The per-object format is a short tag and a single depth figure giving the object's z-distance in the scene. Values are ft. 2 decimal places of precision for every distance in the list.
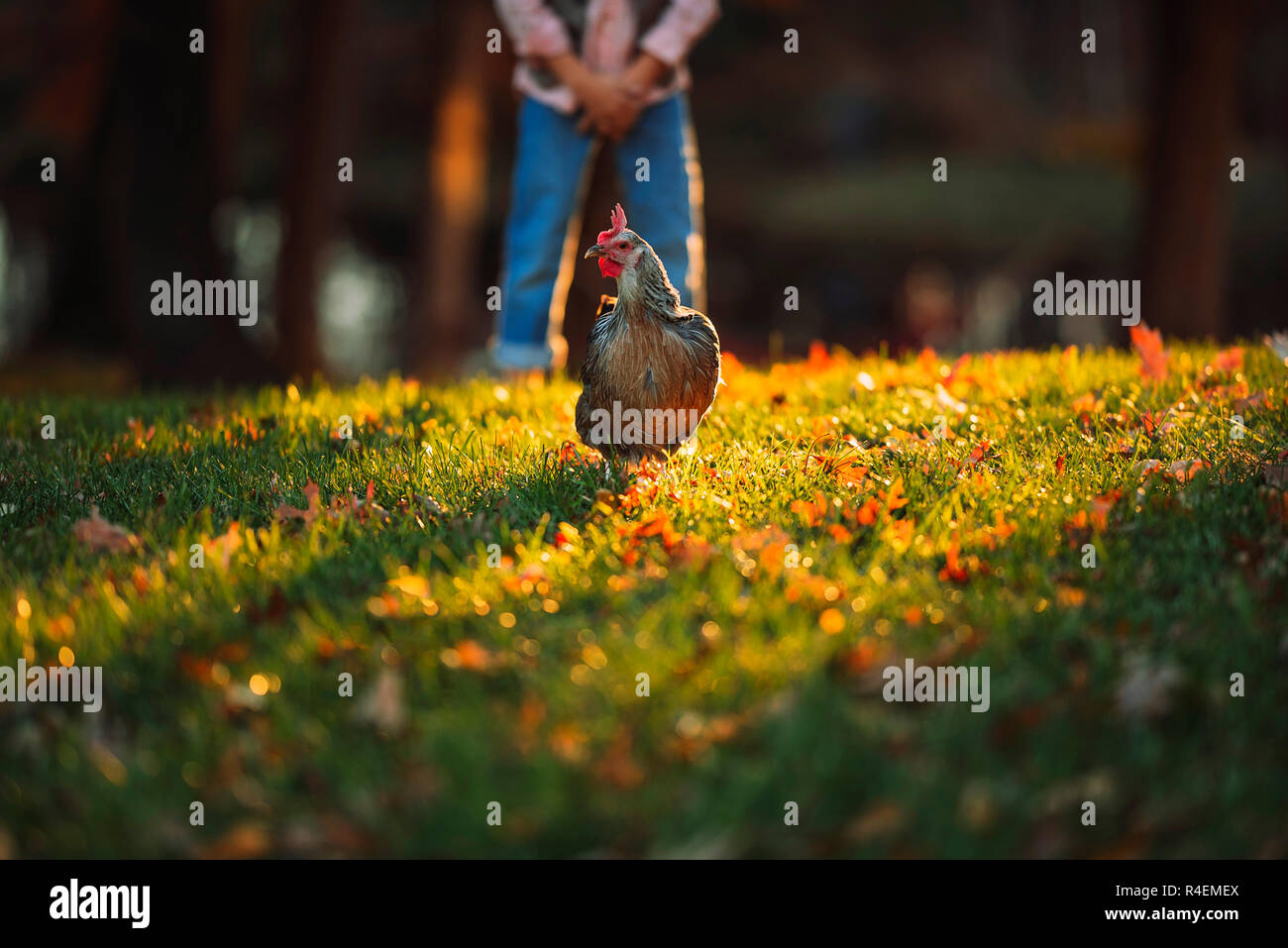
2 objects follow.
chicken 15.99
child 21.47
